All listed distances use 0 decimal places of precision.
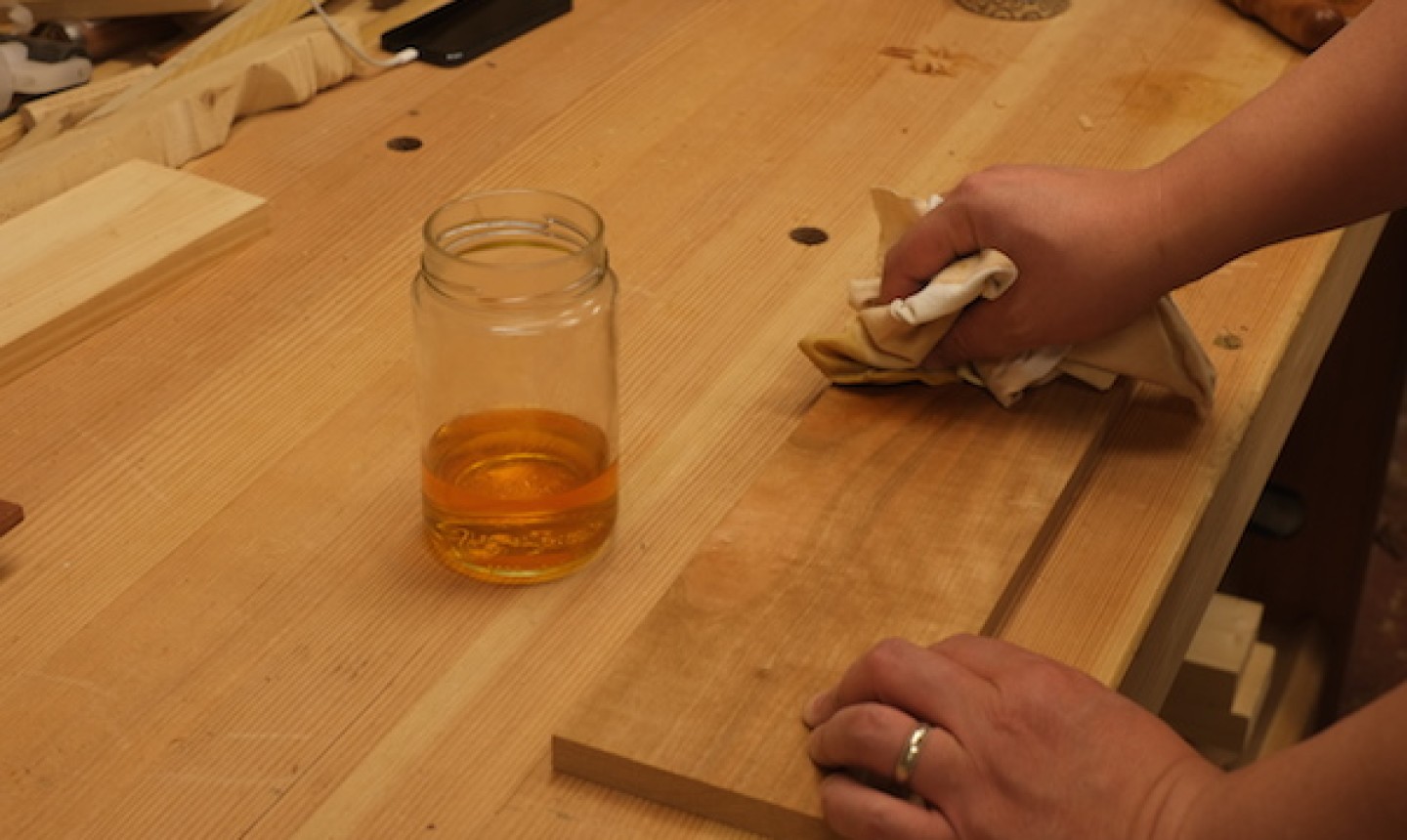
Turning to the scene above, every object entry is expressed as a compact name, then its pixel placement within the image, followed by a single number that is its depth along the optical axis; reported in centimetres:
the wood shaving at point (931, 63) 137
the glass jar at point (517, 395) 83
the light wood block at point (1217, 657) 158
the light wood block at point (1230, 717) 161
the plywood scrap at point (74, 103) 120
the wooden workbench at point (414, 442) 74
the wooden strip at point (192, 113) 112
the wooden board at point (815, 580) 73
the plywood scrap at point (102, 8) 133
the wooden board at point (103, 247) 99
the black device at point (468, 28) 136
